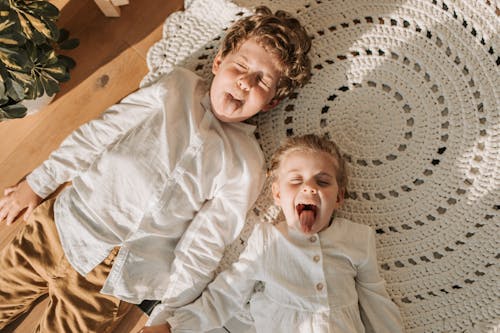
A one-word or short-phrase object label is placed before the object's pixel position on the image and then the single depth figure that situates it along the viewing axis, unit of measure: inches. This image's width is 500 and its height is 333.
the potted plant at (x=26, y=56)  37.5
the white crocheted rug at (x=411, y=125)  40.6
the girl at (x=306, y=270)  38.8
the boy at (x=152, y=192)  42.5
